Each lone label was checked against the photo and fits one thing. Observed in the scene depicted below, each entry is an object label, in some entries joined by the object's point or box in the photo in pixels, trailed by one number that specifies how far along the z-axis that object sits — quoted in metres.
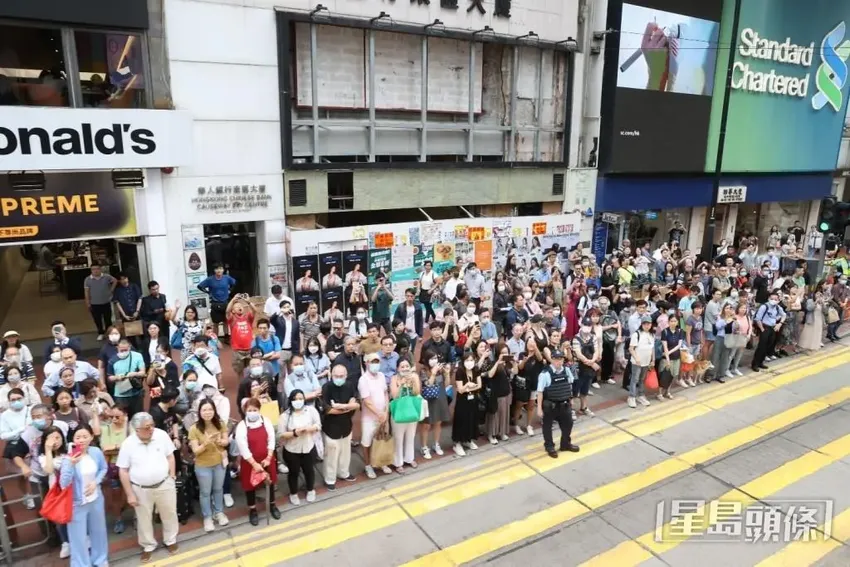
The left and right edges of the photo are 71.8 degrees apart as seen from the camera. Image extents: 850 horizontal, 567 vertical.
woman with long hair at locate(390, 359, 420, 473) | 7.99
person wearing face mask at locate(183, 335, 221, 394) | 8.16
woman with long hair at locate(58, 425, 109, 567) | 5.92
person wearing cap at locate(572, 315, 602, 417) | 9.78
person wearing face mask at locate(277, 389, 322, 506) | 7.13
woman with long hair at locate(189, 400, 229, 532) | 6.59
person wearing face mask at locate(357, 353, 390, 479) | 7.92
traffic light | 10.95
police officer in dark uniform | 8.58
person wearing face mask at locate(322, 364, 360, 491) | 7.55
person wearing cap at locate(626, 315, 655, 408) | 10.49
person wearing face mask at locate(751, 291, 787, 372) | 12.57
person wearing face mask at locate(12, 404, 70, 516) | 6.36
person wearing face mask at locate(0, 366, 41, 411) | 7.21
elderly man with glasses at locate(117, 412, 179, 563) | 6.26
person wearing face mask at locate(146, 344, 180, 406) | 7.79
